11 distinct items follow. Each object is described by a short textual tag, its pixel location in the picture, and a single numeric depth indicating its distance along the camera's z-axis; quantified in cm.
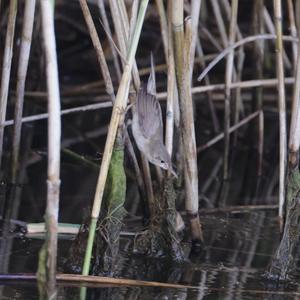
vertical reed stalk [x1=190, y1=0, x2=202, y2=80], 647
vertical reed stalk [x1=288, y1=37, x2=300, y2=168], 581
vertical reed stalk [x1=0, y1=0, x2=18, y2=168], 672
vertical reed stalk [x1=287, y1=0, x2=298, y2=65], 746
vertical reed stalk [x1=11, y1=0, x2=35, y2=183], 671
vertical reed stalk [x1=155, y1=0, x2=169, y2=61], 639
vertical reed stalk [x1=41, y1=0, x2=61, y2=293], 441
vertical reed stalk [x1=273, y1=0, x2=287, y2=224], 627
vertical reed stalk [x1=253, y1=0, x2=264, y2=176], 955
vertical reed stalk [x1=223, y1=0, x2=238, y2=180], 800
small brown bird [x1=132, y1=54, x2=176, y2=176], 602
